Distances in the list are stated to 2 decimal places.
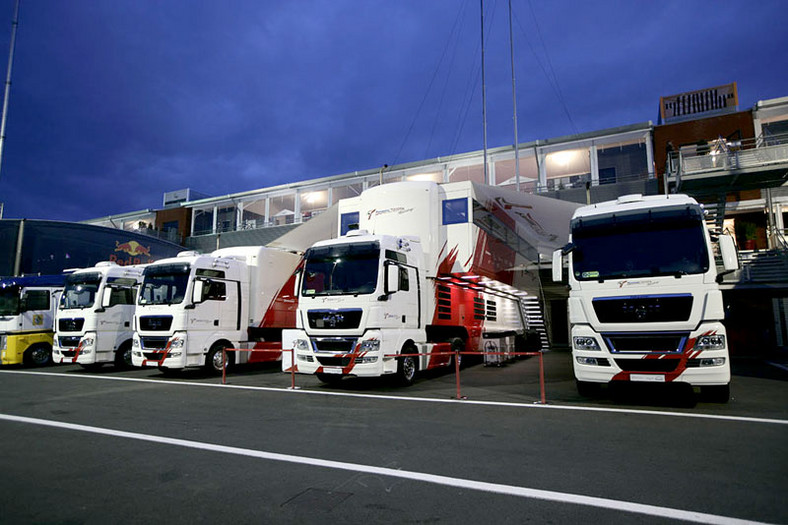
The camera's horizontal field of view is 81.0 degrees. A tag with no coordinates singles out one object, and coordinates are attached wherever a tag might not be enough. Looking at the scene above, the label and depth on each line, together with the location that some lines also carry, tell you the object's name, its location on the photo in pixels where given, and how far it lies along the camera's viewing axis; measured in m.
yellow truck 15.88
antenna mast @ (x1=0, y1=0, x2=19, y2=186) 24.81
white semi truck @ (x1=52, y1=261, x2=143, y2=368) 13.98
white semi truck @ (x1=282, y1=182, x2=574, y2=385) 9.54
